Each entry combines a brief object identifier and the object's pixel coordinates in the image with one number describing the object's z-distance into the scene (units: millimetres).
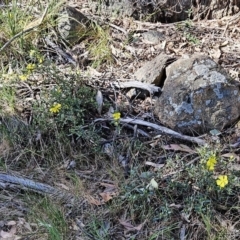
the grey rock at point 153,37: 3895
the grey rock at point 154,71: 3381
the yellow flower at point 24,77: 3323
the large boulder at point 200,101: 3037
